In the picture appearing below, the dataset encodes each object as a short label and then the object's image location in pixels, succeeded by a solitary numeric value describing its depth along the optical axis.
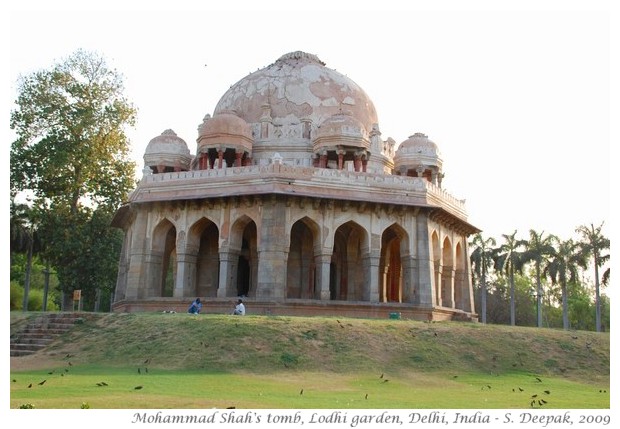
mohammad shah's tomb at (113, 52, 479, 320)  25.80
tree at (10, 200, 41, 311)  33.94
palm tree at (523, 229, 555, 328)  41.34
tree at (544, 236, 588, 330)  39.28
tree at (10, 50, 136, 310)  32.47
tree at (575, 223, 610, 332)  38.66
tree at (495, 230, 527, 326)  42.22
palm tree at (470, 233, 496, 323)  44.12
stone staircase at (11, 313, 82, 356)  18.48
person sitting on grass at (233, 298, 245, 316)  21.50
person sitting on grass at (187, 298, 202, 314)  22.48
